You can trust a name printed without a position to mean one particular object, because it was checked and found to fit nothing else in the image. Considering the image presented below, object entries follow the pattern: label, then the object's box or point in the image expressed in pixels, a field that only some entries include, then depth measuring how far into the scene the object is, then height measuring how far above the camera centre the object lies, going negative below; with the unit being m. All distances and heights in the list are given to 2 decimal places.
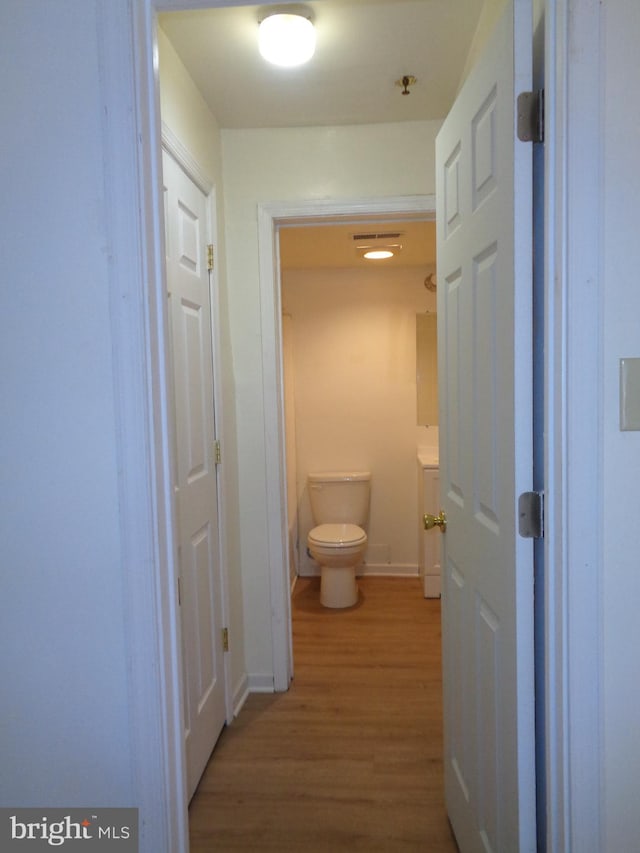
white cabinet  3.58 -0.93
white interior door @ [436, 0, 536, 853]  1.06 -0.11
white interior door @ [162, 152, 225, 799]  1.86 -0.25
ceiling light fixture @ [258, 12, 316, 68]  1.65 +1.05
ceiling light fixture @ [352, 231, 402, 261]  3.30 +0.89
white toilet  3.51 -0.88
